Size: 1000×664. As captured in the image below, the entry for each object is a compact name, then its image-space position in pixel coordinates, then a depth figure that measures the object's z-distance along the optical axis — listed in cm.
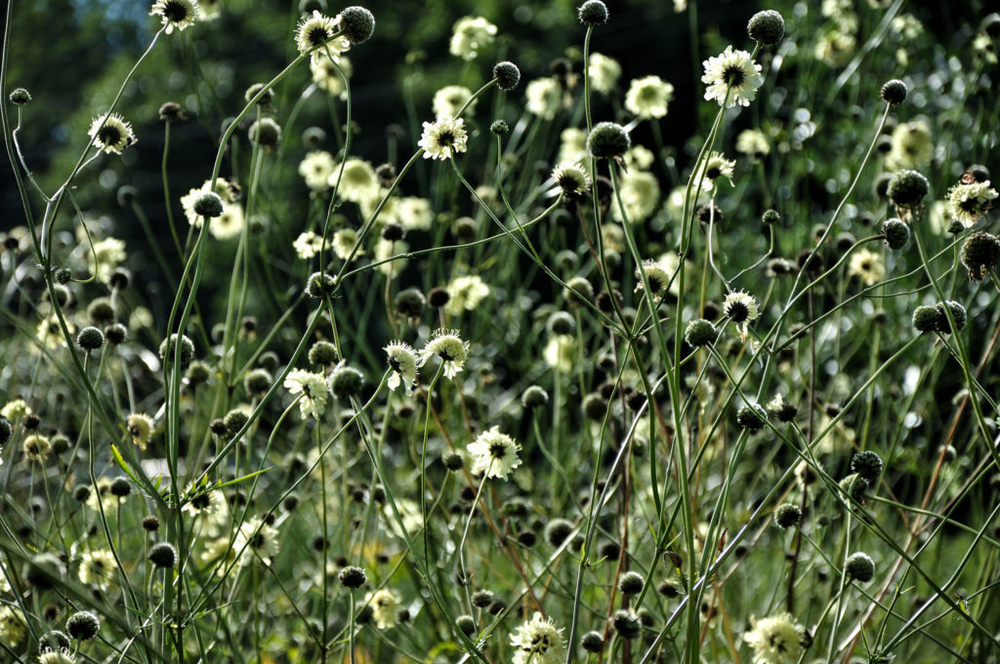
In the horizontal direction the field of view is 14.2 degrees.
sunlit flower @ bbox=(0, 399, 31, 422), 240
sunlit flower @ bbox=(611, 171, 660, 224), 262
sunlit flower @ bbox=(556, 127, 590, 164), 274
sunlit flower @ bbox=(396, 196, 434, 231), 294
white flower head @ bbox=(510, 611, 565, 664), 226
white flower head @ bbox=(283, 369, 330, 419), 229
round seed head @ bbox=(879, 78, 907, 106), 228
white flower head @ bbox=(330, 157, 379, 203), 263
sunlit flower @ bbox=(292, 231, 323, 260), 244
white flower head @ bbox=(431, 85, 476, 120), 267
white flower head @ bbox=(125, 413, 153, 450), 241
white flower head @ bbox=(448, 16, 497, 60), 265
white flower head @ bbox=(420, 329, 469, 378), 229
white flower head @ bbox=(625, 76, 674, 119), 259
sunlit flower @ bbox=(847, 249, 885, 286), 251
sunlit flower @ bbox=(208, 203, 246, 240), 271
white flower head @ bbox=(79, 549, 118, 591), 235
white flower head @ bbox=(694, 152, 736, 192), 235
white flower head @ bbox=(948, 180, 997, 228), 227
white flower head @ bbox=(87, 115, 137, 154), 231
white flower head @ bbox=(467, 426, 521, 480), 232
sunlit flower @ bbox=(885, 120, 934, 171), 263
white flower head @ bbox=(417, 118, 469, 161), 229
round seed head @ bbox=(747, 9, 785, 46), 224
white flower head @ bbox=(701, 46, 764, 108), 225
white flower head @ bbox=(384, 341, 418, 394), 226
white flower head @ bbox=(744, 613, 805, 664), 228
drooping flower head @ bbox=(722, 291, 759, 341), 225
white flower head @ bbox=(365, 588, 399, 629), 239
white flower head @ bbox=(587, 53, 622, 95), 275
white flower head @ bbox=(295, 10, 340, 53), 231
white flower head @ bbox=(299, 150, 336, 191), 272
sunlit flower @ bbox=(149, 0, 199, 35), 230
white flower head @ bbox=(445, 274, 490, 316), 259
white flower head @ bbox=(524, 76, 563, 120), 272
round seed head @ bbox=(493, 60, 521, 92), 231
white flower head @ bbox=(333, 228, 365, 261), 250
